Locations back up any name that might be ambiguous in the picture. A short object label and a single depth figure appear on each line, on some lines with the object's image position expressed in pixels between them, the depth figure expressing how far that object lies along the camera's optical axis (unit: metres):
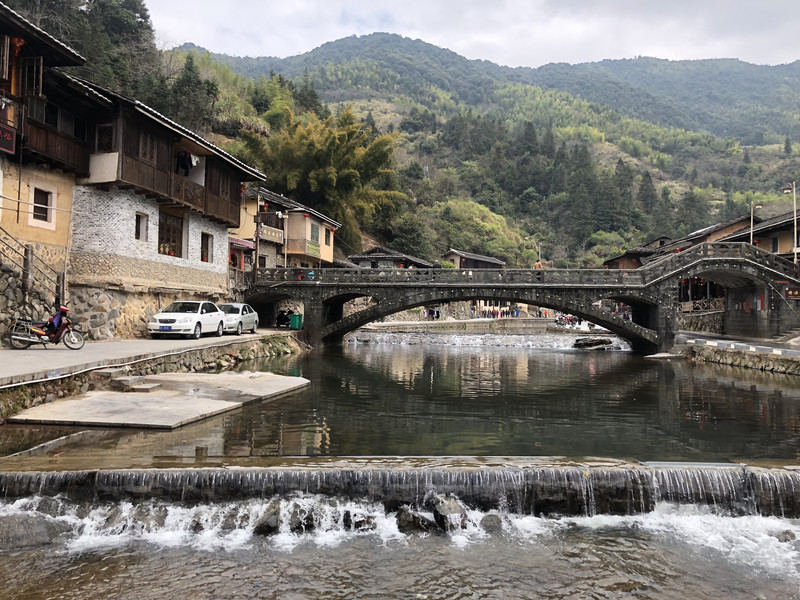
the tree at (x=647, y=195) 131.60
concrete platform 11.72
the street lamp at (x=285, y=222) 48.41
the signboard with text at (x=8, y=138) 18.87
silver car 31.20
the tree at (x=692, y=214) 119.94
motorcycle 18.12
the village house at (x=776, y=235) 39.78
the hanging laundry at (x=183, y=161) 28.19
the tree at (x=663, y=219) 118.62
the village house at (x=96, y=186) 20.30
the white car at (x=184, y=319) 25.25
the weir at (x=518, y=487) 9.05
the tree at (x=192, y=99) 61.22
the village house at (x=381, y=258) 66.75
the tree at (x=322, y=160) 55.41
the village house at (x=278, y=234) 43.75
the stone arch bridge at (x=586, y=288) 35.00
